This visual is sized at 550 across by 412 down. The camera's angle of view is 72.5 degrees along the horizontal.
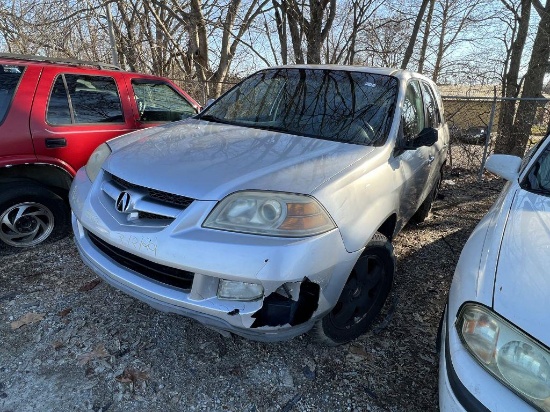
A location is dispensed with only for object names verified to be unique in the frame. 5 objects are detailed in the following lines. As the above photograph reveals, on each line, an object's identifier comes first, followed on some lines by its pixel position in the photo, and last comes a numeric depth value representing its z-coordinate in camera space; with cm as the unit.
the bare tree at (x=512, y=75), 710
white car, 122
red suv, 310
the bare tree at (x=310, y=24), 876
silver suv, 176
